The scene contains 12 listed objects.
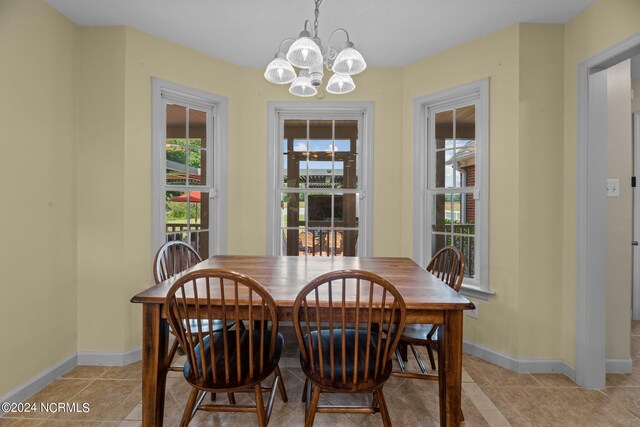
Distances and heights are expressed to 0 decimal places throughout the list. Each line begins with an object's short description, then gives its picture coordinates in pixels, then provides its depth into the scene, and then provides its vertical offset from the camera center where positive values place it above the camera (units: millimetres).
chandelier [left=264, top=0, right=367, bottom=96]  1591 +837
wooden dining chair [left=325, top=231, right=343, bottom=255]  3137 -313
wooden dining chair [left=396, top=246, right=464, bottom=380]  1811 -736
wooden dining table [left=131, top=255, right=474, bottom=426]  1406 -554
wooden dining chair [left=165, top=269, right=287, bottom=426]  1312 -581
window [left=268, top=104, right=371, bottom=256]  3094 +303
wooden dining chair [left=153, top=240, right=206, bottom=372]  1917 -355
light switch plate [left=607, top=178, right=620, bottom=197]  2230 +186
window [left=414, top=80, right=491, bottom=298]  2539 +318
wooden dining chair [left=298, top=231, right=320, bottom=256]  3150 -310
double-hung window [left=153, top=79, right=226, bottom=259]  2594 +395
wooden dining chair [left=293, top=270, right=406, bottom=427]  1293 -553
